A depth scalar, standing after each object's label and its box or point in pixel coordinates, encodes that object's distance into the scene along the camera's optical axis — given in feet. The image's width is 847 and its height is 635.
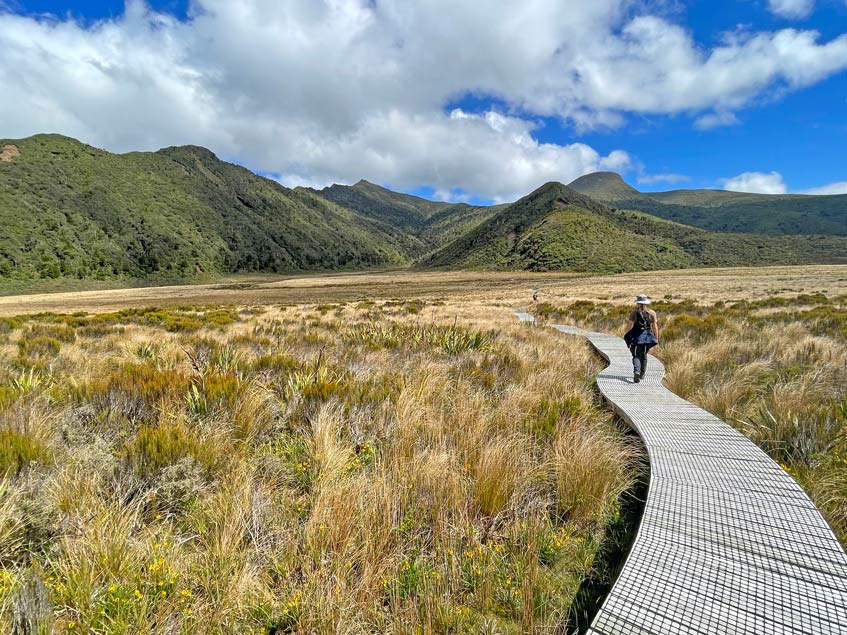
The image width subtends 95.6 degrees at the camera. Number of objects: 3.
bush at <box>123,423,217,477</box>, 9.81
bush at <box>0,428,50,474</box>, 9.14
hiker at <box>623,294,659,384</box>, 22.31
